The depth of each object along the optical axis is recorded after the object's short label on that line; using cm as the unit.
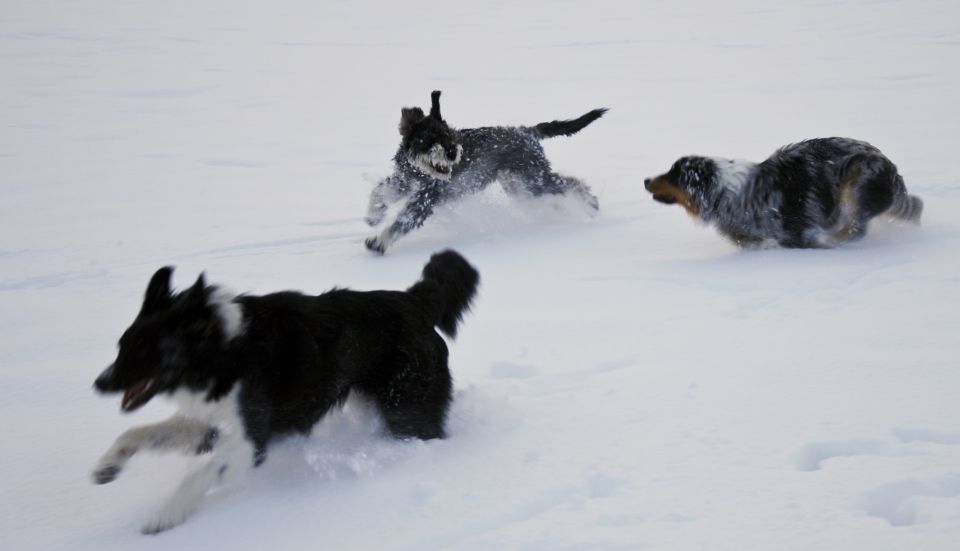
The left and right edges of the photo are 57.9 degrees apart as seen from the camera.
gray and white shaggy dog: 677
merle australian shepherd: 577
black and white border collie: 311
